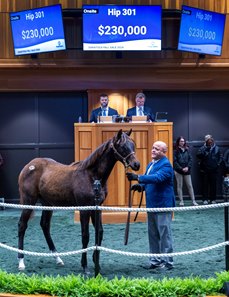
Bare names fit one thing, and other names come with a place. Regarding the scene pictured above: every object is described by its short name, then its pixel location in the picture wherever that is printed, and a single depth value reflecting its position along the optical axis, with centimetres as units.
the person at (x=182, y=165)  1441
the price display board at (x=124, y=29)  1352
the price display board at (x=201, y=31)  1385
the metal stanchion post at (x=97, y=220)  647
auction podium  1145
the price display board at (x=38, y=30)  1352
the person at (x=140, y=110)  1158
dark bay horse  783
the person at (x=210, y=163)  1465
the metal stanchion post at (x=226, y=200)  644
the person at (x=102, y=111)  1162
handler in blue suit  781
